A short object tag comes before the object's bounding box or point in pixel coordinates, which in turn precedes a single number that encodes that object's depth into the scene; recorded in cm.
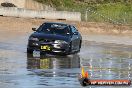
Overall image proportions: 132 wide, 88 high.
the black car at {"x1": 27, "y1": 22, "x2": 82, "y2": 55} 2730
